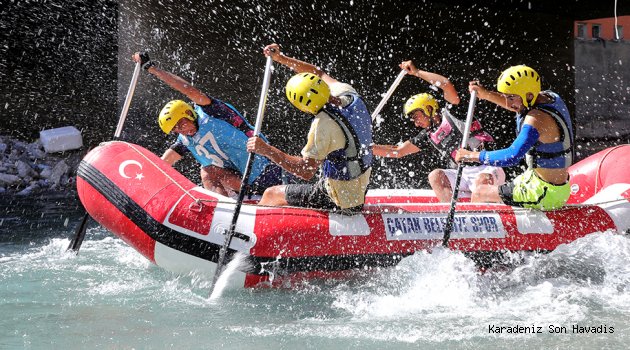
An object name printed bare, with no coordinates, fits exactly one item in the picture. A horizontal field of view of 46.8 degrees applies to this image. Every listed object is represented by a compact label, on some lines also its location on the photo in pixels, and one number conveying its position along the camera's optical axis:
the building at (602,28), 18.81
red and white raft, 5.40
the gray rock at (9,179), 10.93
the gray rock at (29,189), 10.64
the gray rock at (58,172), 11.37
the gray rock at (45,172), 11.42
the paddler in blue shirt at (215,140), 6.39
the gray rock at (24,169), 11.25
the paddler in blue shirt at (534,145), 5.56
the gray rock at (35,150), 11.88
